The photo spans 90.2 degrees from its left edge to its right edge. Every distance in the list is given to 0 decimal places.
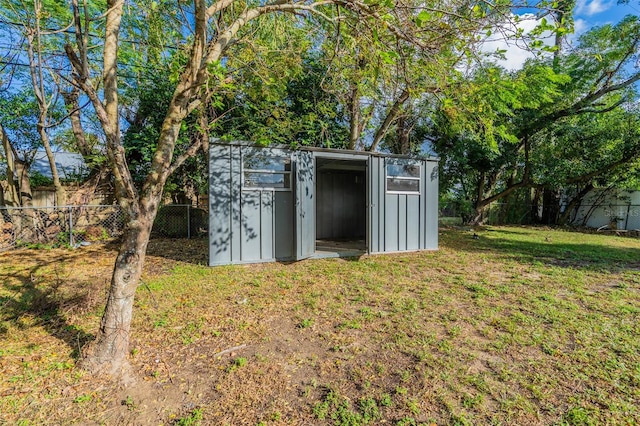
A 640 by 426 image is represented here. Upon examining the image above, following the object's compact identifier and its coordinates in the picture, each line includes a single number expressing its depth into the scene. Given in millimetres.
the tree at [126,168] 2111
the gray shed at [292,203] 5379
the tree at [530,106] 7274
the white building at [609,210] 12312
